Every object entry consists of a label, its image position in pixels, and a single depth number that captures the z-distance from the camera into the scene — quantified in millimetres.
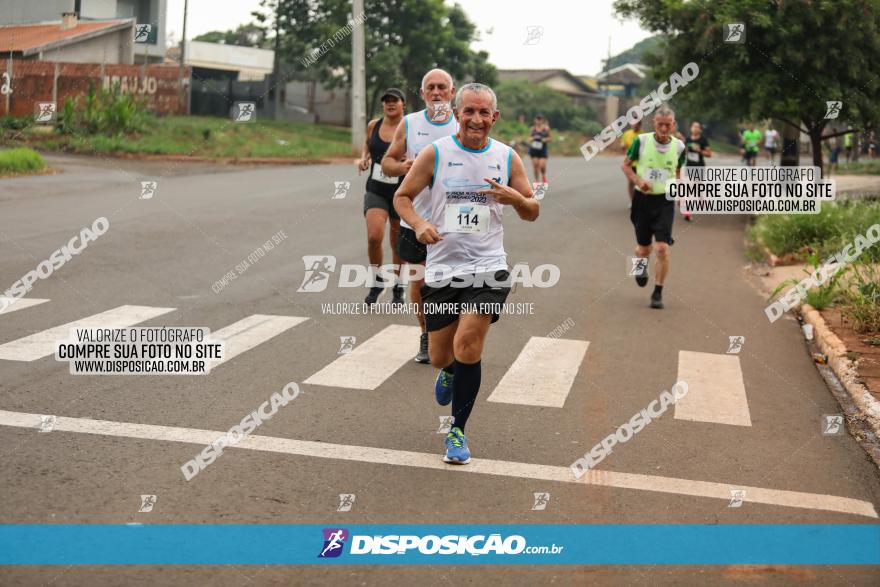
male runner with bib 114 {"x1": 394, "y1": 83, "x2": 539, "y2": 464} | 6234
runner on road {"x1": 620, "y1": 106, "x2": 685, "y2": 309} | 11781
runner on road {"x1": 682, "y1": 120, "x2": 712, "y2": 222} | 21228
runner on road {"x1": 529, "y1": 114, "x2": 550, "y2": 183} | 25938
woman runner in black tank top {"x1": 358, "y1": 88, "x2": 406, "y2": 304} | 10164
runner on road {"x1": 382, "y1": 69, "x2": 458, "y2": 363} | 8289
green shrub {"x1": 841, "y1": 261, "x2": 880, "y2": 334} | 10008
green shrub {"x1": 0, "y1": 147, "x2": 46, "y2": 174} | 23094
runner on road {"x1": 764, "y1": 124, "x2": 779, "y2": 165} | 40656
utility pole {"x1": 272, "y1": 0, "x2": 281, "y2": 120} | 51362
